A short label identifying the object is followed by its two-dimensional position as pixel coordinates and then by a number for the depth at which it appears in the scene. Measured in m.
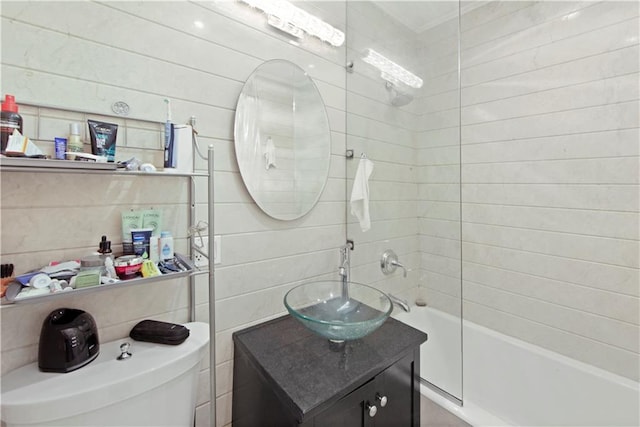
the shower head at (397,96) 1.86
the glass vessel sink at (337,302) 1.35
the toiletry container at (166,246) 0.91
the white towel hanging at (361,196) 1.61
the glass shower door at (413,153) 1.74
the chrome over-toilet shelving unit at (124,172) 0.64
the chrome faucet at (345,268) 1.51
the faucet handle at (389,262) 1.86
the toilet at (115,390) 0.65
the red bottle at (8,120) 0.64
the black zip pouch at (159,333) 0.88
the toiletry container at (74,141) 0.75
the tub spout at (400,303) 1.39
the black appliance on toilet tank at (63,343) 0.73
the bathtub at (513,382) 1.36
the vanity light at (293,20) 1.24
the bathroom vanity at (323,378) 0.87
